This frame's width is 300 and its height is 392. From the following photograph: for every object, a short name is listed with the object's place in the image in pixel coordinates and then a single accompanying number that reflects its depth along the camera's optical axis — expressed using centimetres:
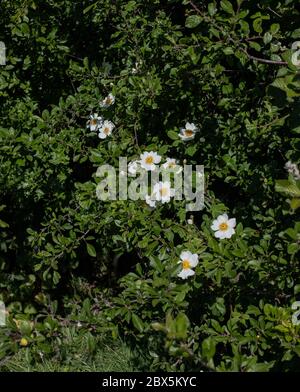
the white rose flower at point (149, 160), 225
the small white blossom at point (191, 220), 222
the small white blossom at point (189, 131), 241
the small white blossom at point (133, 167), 224
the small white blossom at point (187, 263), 204
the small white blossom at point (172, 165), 224
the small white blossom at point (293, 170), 173
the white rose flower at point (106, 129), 246
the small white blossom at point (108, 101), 244
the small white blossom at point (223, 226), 209
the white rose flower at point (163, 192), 217
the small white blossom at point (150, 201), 218
